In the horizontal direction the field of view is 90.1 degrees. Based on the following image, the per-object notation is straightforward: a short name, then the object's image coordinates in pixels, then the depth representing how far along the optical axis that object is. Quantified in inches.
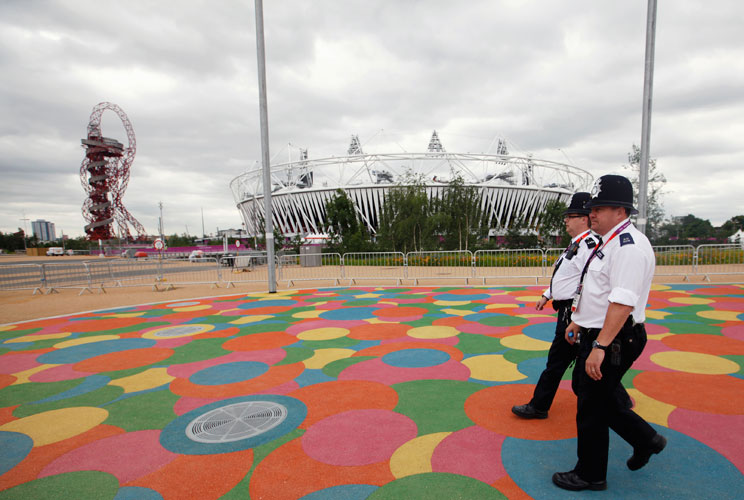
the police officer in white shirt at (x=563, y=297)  126.0
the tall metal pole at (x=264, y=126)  432.2
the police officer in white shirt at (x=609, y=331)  83.7
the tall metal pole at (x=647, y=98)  354.3
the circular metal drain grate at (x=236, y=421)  128.8
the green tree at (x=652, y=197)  836.0
